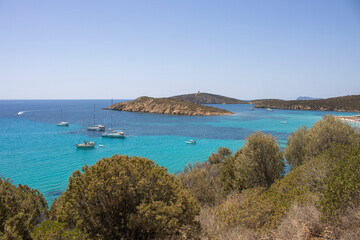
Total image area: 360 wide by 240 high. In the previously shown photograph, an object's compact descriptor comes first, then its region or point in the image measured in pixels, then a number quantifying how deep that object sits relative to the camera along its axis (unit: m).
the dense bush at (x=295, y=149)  22.74
